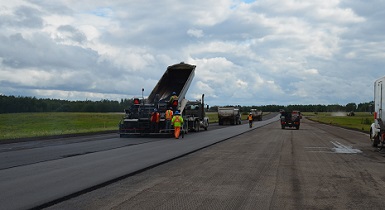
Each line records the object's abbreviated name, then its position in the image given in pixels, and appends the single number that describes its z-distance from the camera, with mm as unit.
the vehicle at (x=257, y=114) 79000
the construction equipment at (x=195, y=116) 31227
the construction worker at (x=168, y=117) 26172
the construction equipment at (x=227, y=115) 54875
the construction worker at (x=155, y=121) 26016
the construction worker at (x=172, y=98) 27016
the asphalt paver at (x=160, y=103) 26141
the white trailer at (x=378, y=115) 18875
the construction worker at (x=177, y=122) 24953
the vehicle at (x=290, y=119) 42969
